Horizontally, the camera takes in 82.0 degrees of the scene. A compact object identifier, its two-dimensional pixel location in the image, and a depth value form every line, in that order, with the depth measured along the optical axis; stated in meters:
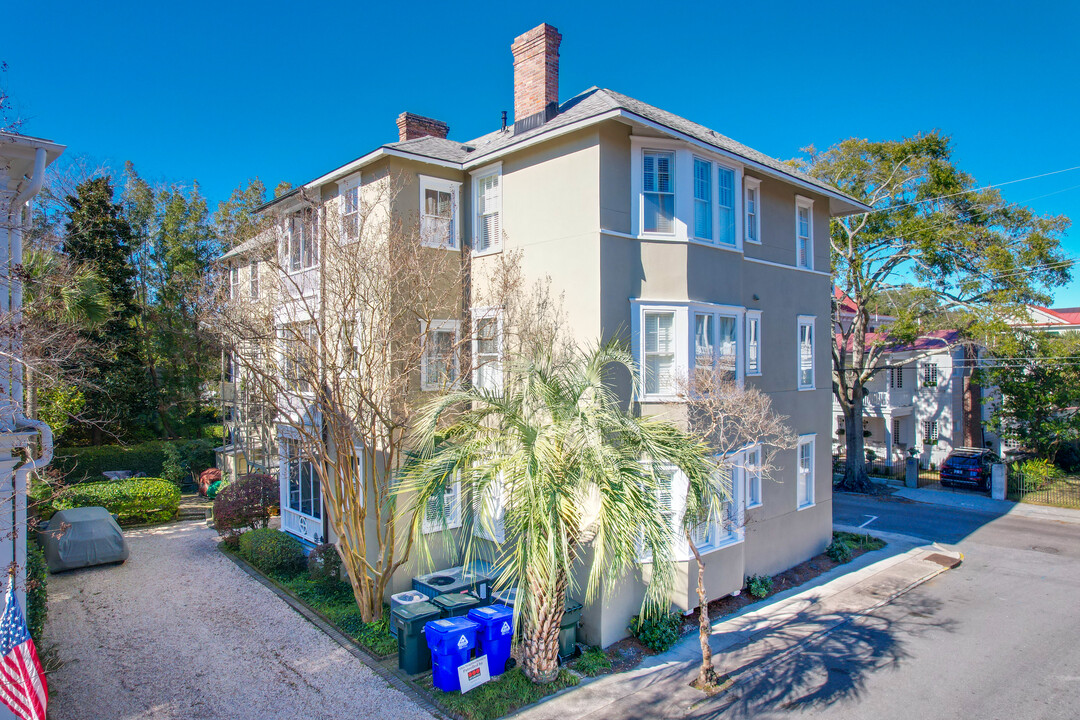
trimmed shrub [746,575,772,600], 14.29
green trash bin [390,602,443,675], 10.21
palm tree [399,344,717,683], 8.18
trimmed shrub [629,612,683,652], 11.36
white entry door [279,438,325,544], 15.83
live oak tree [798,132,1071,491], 23.97
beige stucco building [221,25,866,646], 12.16
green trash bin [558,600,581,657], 10.73
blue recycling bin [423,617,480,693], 9.52
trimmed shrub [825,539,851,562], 17.14
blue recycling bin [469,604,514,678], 10.00
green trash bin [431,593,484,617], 10.70
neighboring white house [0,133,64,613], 7.23
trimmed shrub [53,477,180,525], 18.33
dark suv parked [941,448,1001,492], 27.59
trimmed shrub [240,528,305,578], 14.71
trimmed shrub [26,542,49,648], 9.25
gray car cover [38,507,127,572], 14.77
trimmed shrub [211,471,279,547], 17.00
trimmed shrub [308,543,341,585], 13.80
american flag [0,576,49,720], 6.89
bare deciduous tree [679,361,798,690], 9.74
